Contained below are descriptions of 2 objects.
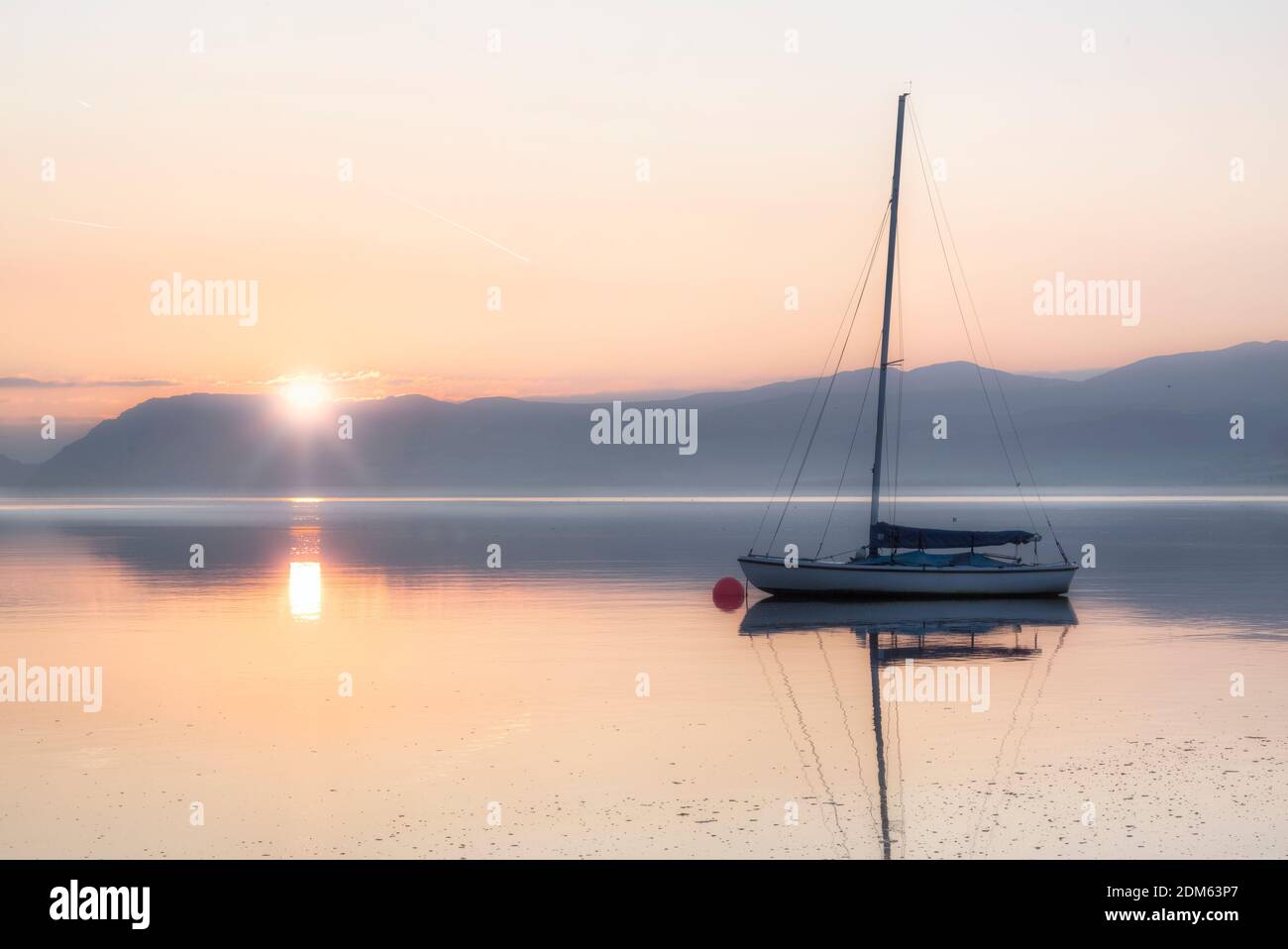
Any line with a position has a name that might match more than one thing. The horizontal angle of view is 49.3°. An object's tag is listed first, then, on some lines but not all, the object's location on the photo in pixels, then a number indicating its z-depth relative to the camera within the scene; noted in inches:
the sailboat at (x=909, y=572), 1754.4
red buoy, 1752.0
